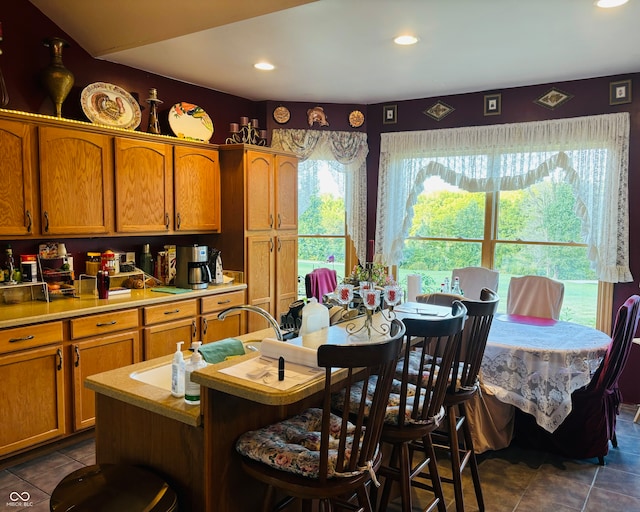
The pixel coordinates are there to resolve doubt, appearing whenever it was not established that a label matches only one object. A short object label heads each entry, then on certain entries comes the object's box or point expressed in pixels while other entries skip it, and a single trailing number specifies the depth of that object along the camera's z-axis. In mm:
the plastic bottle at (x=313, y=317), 2139
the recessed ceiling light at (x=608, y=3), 2706
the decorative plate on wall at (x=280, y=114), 5043
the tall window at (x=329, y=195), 5098
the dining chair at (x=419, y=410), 1861
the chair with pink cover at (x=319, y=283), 4289
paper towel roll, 4098
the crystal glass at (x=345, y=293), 2193
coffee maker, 3977
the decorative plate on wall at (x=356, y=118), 5199
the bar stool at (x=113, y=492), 1541
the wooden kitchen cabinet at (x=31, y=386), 2838
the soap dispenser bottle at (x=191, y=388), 1763
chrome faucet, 2102
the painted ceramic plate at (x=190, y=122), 4270
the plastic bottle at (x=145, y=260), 4117
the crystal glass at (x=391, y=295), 2193
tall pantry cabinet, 4387
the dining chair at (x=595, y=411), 2994
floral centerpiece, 2391
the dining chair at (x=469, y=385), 2277
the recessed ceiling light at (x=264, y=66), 3852
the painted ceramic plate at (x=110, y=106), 3607
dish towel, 2143
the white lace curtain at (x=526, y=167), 4082
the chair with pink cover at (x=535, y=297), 3861
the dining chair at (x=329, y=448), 1522
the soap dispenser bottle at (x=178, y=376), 1817
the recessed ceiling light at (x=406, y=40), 3257
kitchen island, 1655
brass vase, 3316
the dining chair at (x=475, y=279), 4254
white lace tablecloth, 2922
